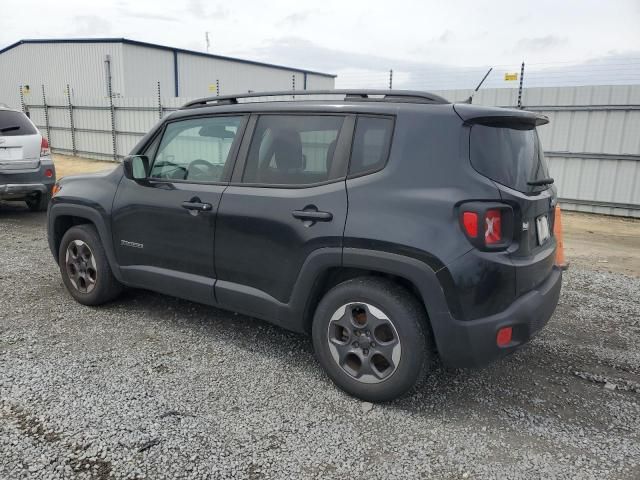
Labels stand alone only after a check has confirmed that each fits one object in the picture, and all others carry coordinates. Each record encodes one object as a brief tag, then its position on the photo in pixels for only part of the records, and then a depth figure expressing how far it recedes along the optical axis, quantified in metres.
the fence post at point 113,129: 18.45
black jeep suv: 2.73
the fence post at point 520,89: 10.38
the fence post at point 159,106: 16.45
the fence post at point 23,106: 22.47
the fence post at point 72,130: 20.31
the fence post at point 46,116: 21.28
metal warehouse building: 24.45
